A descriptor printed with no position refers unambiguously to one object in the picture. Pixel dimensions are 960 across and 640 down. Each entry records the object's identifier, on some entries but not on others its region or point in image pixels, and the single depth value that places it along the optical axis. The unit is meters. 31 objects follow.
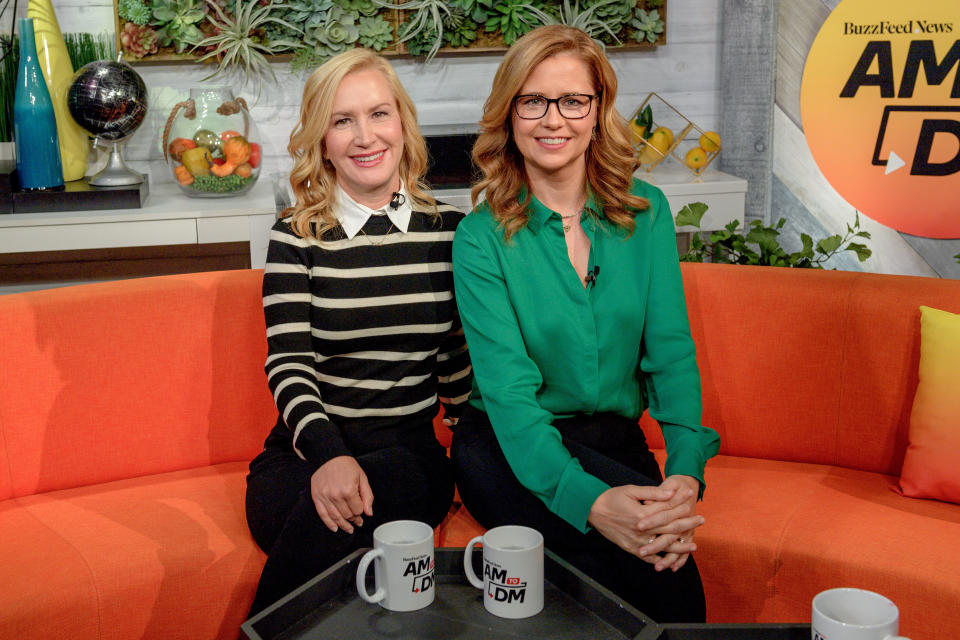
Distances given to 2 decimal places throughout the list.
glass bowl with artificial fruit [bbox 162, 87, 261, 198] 3.13
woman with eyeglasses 1.83
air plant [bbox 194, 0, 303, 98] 3.30
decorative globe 3.09
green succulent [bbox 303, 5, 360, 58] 3.34
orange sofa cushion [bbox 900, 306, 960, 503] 1.98
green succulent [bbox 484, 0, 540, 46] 3.42
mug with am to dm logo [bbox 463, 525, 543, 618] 1.38
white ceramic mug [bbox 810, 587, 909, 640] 1.14
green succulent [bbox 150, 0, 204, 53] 3.26
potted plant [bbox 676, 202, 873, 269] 2.50
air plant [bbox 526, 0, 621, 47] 3.43
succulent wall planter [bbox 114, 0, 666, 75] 3.29
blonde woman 1.90
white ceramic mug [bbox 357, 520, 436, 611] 1.39
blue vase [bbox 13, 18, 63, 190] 3.01
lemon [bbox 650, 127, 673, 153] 3.42
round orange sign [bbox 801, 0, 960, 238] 3.22
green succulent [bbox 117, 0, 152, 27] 3.25
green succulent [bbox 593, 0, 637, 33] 3.48
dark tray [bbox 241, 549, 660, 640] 1.37
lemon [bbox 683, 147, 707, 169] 3.41
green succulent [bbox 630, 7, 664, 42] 3.52
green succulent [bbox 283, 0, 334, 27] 3.31
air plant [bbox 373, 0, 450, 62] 3.38
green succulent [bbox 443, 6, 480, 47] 3.42
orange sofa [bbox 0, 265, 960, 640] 1.84
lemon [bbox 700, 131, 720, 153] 3.40
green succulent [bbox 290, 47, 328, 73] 3.37
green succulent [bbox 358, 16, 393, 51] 3.38
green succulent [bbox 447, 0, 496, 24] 3.39
